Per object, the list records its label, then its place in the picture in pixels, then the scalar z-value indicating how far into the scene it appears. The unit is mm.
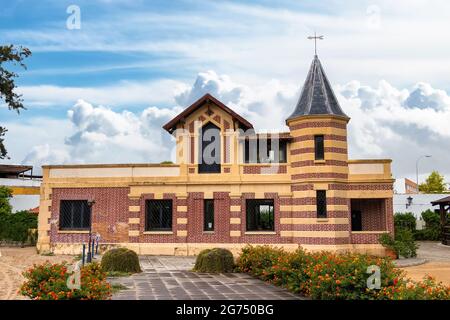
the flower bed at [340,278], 8367
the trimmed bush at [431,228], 34781
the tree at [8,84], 19812
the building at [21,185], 42719
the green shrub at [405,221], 35344
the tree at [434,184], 64688
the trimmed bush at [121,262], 15711
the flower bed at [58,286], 8758
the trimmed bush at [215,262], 16094
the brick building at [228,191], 22500
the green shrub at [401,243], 21719
